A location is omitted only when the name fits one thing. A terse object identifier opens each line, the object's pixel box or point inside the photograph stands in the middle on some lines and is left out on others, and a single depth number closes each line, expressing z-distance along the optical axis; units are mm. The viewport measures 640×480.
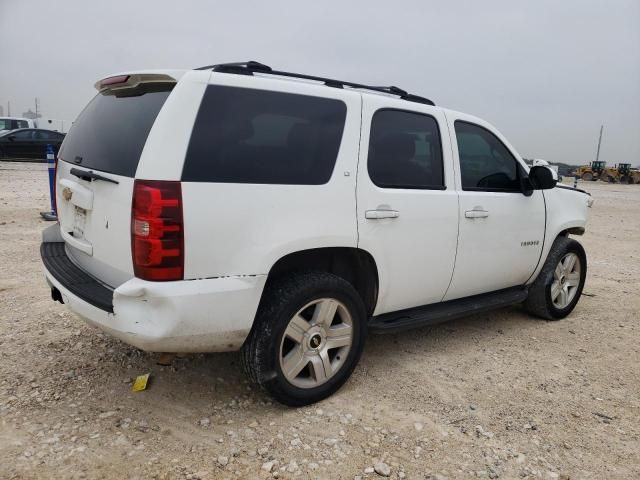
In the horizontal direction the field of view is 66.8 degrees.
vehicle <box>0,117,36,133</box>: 23956
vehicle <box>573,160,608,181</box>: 42250
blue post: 7621
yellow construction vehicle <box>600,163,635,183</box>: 41312
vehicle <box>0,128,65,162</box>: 19781
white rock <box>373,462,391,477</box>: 2316
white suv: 2287
